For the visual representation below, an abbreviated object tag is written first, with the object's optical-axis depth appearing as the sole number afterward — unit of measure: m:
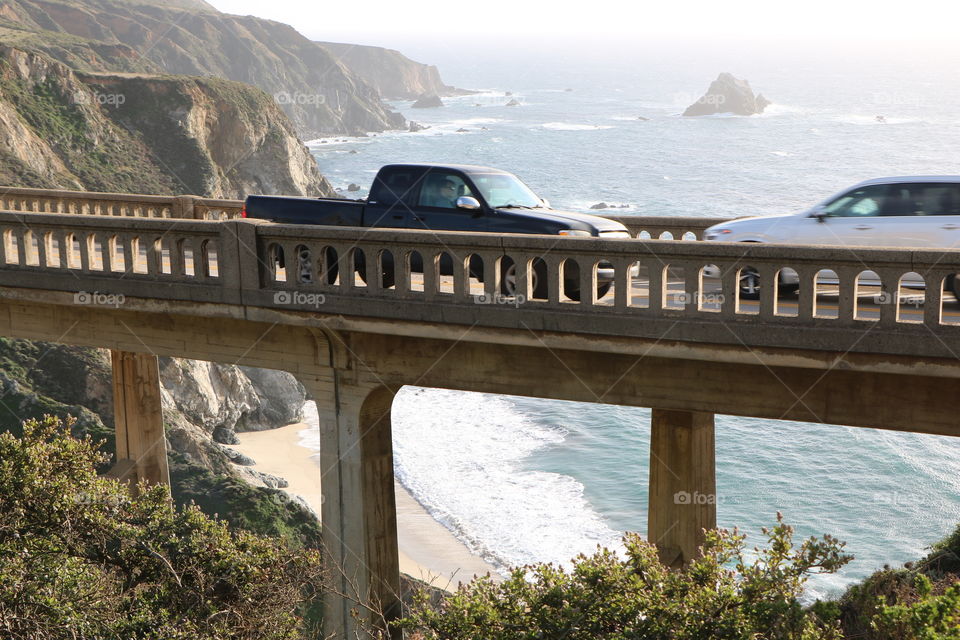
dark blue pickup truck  13.75
